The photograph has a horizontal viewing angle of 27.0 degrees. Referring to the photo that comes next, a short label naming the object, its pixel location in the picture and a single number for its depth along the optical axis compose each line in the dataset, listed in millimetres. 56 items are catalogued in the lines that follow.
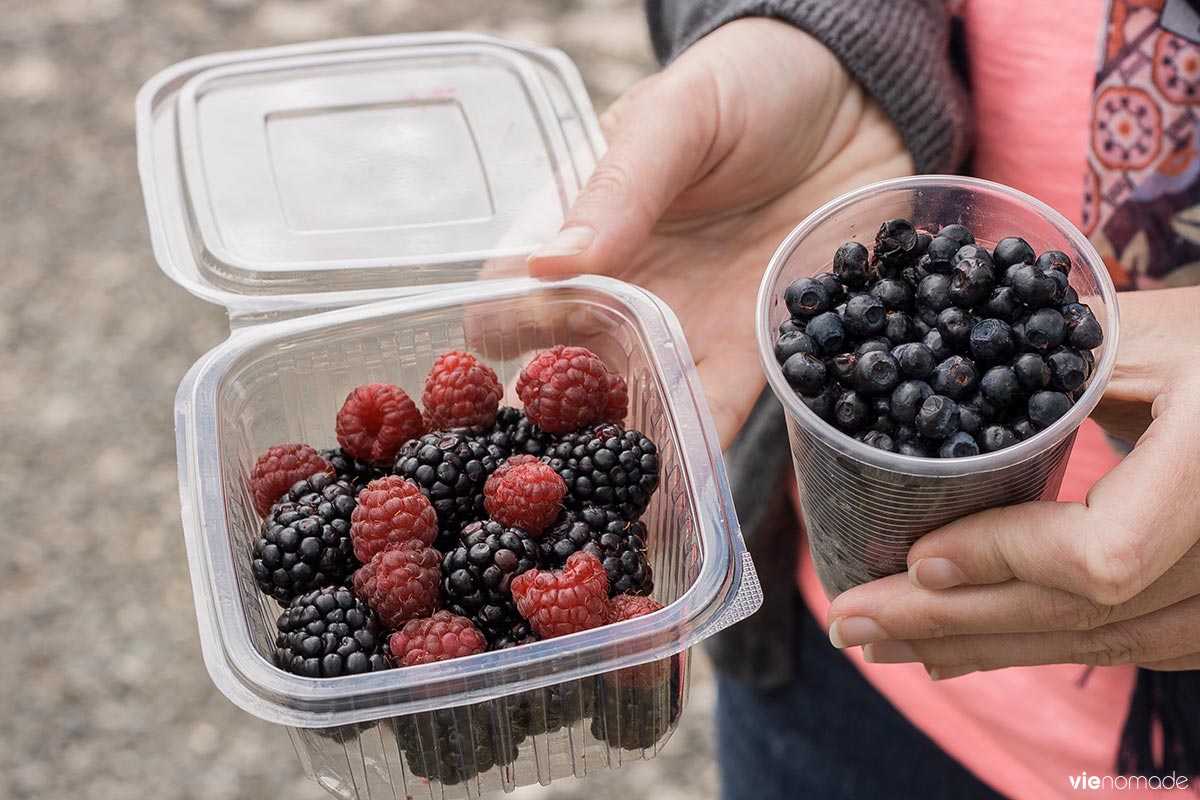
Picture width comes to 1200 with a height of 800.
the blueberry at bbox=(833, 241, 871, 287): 572
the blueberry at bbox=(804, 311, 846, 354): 561
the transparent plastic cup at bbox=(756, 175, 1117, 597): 548
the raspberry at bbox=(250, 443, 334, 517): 599
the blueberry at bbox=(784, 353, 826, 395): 555
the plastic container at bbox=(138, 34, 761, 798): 559
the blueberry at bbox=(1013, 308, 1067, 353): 551
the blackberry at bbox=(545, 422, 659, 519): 593
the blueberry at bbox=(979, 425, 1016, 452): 547
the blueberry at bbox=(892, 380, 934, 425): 549
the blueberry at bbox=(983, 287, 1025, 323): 557
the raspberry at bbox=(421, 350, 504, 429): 610
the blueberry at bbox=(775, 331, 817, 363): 559
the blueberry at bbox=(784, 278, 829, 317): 567
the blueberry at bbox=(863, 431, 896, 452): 552
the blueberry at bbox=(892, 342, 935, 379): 552
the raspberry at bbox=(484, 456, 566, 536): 585
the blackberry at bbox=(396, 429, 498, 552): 595
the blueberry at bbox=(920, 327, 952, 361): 557
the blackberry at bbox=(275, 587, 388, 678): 558
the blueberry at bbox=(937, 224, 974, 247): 569
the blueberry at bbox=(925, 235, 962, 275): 565
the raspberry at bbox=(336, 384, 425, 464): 608
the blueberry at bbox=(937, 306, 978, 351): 556
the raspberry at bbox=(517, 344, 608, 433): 603
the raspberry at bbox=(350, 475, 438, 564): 579
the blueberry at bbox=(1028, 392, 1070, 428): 544
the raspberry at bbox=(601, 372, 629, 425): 615
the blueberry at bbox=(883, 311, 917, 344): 561
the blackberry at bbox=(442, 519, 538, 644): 578
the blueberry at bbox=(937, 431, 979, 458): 544
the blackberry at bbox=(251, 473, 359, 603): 578
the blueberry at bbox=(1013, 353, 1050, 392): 547
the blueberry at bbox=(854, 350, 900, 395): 552
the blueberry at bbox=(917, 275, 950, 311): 561
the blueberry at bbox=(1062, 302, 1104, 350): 552
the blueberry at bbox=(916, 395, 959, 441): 544
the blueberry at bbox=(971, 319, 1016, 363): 553
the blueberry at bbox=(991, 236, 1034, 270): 562
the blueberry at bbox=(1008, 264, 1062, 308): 553
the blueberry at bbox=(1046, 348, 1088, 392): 547
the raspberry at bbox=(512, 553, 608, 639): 563
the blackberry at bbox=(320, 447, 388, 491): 615
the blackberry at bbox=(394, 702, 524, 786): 560
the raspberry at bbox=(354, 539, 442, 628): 574
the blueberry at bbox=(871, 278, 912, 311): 565
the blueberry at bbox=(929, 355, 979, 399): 549
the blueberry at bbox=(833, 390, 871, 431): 554
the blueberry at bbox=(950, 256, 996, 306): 557
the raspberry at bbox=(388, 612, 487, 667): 561
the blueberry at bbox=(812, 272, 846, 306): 570
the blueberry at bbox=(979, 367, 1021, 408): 548
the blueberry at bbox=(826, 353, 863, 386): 556
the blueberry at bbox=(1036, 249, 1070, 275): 558
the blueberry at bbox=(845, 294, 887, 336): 561
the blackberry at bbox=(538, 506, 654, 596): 583
